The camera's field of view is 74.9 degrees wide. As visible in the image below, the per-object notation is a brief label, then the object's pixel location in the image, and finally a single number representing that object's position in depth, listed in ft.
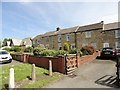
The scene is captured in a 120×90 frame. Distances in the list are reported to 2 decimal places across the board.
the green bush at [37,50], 31.49
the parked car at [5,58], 28.47
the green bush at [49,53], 28.35
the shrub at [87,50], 32.41
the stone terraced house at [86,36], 49.34
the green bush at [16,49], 58.20
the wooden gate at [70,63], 21.01
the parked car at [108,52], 32.16
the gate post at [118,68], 15.15
